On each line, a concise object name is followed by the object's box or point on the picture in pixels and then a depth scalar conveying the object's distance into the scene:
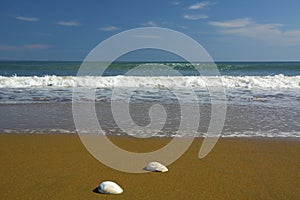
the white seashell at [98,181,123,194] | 3.11
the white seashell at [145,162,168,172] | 3.78
